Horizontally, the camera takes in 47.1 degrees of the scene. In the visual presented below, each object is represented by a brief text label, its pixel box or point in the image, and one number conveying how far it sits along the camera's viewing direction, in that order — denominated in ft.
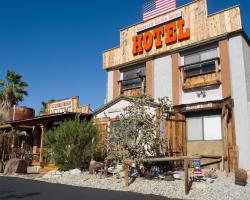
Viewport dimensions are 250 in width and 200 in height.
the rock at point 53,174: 48.57
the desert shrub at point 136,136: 39.68
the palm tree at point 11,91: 115.96
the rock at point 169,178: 37.22
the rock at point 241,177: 35.06
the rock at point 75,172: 47.35
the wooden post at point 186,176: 31.22
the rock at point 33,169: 61.11
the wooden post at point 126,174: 36.65
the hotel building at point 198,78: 47.19
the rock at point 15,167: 55.67
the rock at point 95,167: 45.57
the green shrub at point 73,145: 49.11
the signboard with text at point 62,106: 76.43
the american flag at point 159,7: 61.83
